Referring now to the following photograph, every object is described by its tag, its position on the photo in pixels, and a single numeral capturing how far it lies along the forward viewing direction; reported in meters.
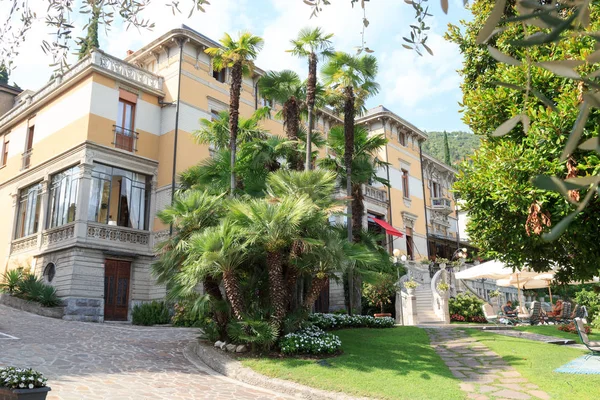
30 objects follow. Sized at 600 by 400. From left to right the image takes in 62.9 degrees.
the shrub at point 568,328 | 18.36
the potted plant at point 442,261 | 26.10
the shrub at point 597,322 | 19.79
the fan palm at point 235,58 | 16.33
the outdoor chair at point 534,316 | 20.97
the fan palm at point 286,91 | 17.72
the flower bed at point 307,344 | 11.04
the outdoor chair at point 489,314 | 21.01
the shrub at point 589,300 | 29.38
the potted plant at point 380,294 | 22.31
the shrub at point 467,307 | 23.23
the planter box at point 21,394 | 5.43
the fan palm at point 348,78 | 18.47
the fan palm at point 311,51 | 17.33
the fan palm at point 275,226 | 11.05
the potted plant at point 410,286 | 21.74
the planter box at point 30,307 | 19.30
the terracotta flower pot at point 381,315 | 20.66
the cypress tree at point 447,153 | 52.02
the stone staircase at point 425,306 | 23.23
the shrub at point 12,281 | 21.14
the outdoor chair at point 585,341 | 10.95
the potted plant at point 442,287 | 22.61
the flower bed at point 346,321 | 15.59
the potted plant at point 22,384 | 5.46
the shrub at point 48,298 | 19.67
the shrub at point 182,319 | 18.80
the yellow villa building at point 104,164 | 21.11
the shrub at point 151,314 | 20.00
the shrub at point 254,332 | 10.99
